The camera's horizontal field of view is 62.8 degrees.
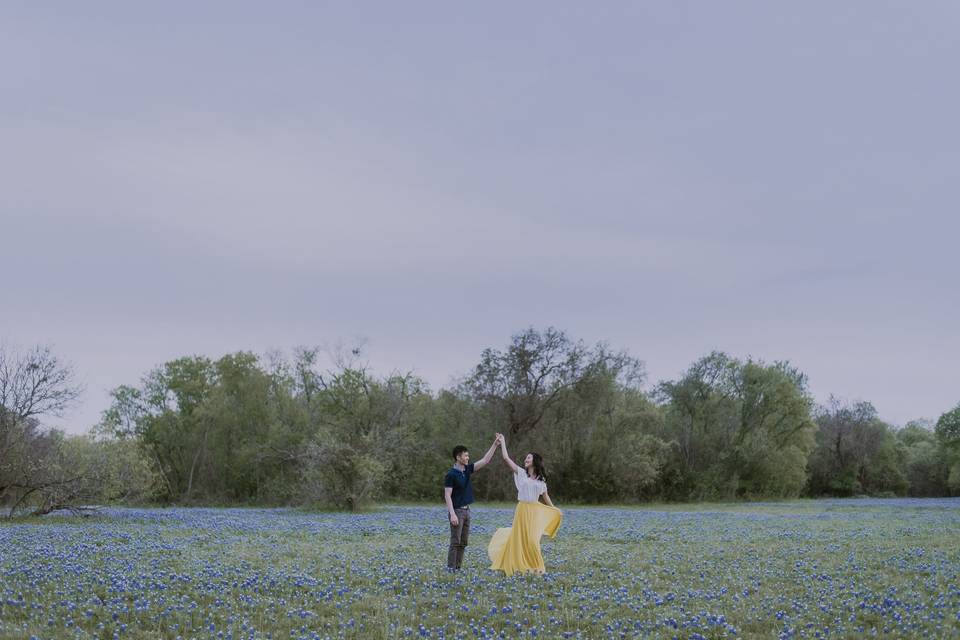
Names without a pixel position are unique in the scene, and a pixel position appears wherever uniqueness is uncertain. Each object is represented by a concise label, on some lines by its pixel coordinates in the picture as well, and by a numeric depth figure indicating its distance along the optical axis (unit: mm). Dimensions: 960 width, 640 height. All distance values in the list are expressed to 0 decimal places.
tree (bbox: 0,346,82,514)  28016
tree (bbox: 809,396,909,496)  75062
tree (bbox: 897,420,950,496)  77000
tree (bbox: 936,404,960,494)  67125
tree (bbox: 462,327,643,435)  51219
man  13742
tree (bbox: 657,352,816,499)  59156
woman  14211
